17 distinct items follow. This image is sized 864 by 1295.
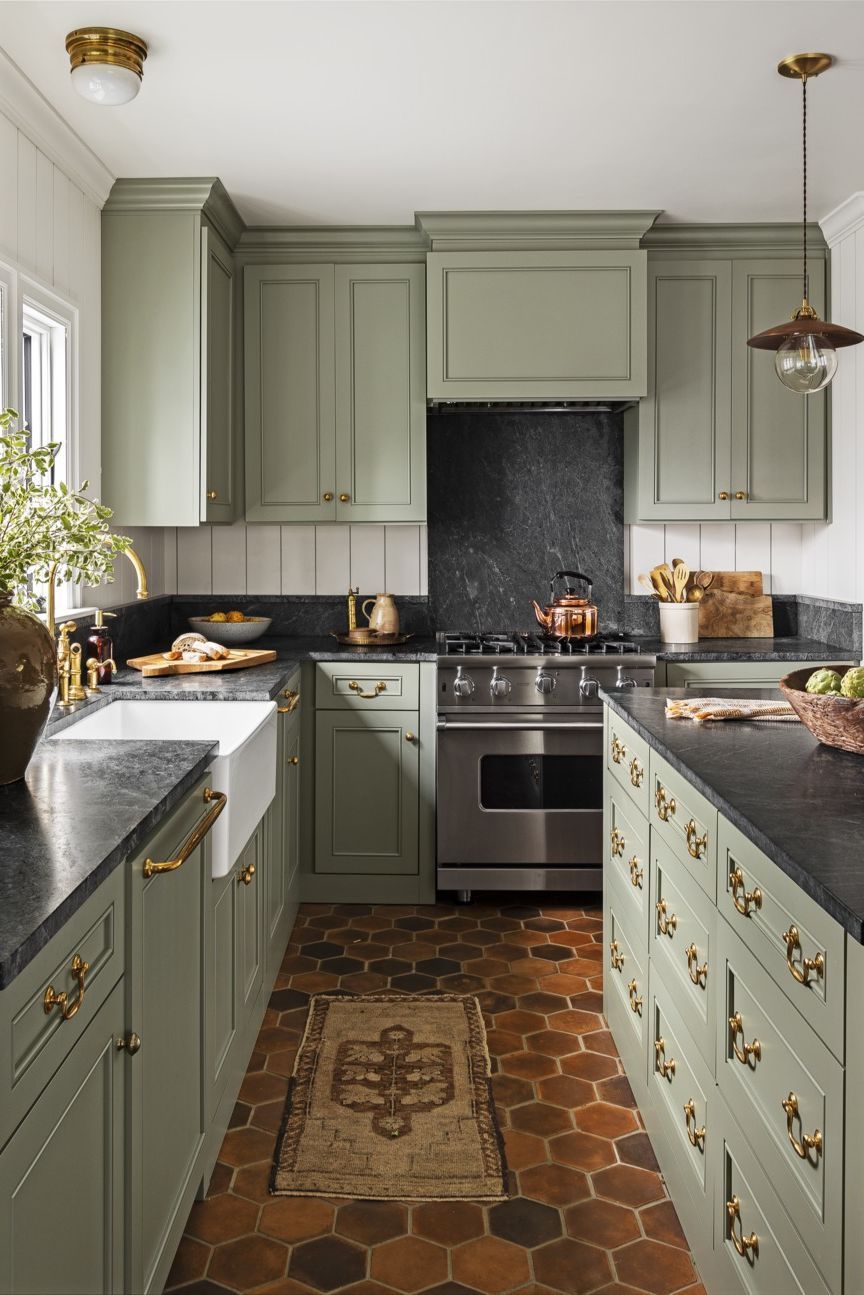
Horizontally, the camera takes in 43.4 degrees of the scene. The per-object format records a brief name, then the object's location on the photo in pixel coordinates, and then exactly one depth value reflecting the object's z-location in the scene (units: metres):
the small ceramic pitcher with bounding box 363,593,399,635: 4.27
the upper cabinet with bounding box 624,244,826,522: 4.19
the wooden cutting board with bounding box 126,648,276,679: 3.45
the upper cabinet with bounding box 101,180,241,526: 3.73
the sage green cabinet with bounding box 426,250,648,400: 4.02
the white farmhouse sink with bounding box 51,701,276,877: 2.26
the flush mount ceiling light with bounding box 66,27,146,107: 2.57
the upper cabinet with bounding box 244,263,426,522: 4.18
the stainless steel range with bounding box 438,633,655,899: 3.91
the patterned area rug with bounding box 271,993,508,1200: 2.29
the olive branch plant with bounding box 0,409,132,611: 1.86
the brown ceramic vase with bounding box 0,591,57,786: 1.82
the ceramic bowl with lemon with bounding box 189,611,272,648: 4.21
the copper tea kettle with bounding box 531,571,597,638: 4.11
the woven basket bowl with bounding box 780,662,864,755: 2.00
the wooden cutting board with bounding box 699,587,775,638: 4.48
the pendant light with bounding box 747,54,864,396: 2.64
